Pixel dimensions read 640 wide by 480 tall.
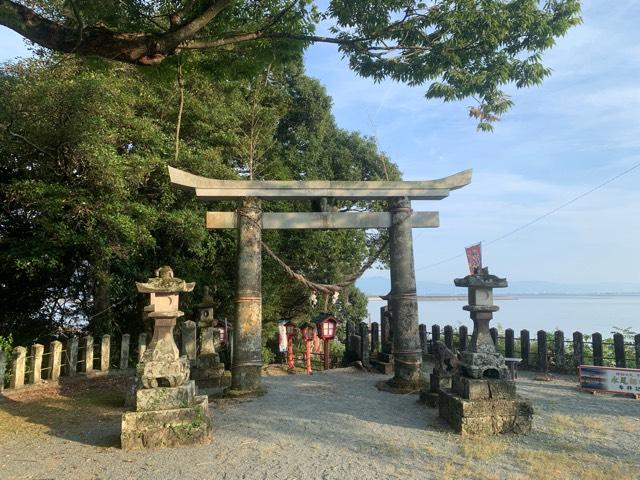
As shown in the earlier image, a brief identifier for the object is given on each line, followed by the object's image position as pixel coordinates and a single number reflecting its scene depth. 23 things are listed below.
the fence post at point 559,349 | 11.42
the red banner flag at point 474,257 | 6.94
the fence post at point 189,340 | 9.78
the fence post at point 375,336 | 14.74
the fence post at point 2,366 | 8.41
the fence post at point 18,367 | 8.86
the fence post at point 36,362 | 9.24
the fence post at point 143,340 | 10.48
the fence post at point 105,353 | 10.65
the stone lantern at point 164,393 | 5.50
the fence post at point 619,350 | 10.34
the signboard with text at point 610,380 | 8.36
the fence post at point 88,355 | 10.33
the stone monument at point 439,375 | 7.44
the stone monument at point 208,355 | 9.76
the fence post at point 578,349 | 11.16
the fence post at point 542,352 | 11.53
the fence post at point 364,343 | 12.48
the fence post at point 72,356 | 10.05
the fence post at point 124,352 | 11.09
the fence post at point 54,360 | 9.70
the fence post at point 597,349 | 10.95
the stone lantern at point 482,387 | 5.88
